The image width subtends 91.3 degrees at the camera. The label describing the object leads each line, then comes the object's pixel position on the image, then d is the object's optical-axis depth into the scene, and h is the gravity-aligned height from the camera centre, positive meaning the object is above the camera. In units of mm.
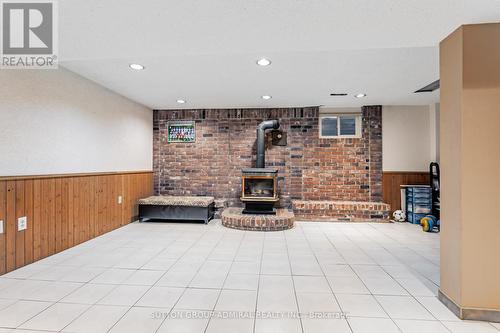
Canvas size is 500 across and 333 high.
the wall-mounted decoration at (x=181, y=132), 5598 +837
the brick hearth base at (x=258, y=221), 4328 -964
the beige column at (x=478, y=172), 1829 -37
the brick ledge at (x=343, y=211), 4988 -894
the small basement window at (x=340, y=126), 5422 +942
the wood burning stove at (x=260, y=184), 4762 -331
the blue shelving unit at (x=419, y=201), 4773 -664
